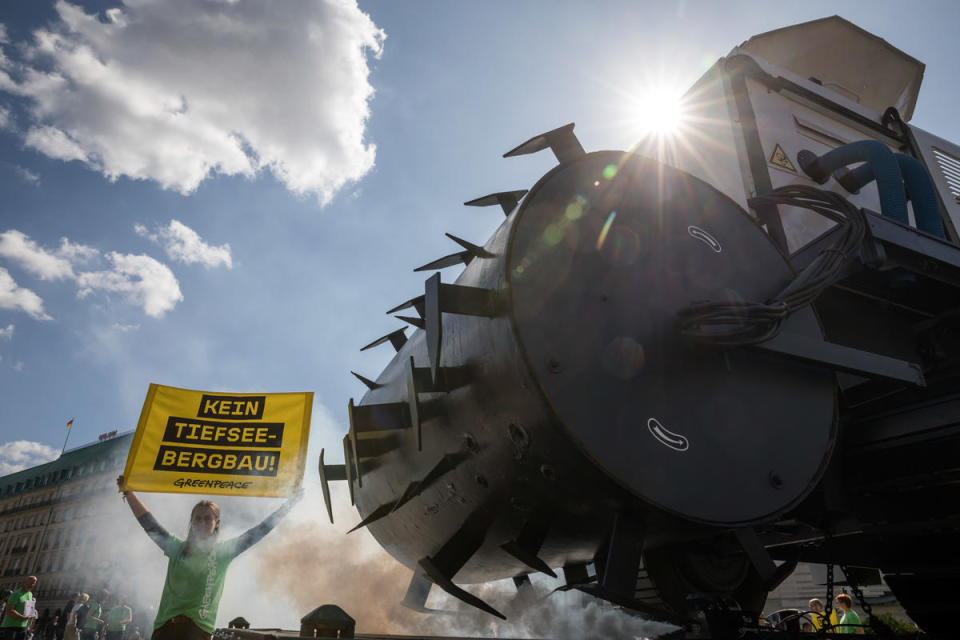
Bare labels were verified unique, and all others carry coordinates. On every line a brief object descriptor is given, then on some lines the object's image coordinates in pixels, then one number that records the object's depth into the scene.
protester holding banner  3.25
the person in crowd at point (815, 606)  8.39
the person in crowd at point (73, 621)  12.08
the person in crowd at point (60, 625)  17.84
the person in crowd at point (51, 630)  18.24
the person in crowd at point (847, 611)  6.90
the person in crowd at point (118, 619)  11.29
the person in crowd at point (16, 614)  8.32
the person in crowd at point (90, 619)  12.22
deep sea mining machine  2.37
